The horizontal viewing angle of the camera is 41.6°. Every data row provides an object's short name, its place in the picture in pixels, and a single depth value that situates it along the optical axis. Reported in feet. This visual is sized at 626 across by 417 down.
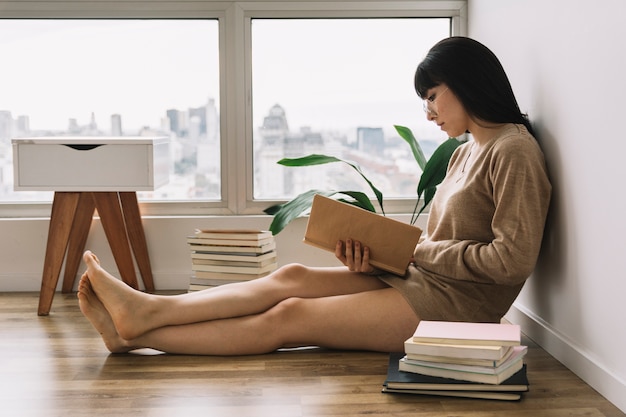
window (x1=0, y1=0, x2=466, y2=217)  12.91
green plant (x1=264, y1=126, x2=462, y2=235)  11.00
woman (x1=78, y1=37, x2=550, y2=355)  8.03
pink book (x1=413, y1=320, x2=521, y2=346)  7.04
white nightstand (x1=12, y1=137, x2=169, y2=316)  11.27
